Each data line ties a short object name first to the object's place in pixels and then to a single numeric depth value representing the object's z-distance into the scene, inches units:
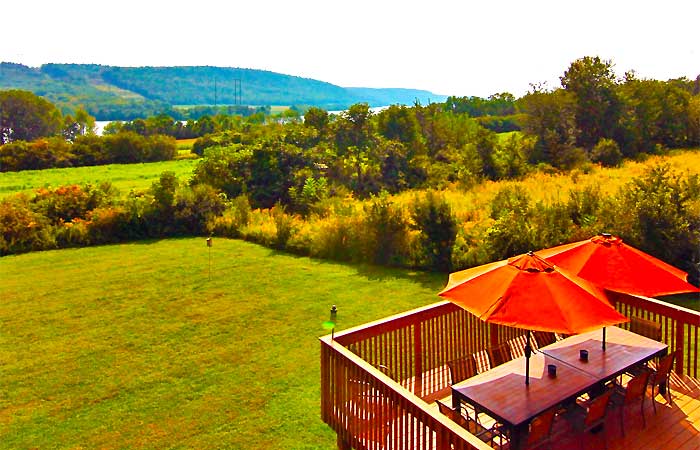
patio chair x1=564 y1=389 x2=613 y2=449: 195.2
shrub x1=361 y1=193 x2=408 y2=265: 606.9
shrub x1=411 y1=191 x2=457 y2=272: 565.9
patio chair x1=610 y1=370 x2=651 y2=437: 210.8
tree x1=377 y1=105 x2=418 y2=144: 1240.8
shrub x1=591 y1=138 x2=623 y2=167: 1093.8
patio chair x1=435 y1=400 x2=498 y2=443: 200.4
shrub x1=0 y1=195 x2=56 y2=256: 745.6
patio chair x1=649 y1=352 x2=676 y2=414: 220.7
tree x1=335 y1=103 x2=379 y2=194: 1092.5
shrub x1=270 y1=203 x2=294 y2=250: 713.6
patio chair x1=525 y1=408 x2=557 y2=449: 182.9
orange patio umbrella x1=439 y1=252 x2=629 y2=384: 185.6
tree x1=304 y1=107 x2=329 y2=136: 1214.6
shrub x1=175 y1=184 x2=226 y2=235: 836.0
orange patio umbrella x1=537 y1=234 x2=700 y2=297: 233.0
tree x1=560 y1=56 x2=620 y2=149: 1198.9
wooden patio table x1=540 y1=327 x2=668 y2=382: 222.8
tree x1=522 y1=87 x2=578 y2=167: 1126.4
